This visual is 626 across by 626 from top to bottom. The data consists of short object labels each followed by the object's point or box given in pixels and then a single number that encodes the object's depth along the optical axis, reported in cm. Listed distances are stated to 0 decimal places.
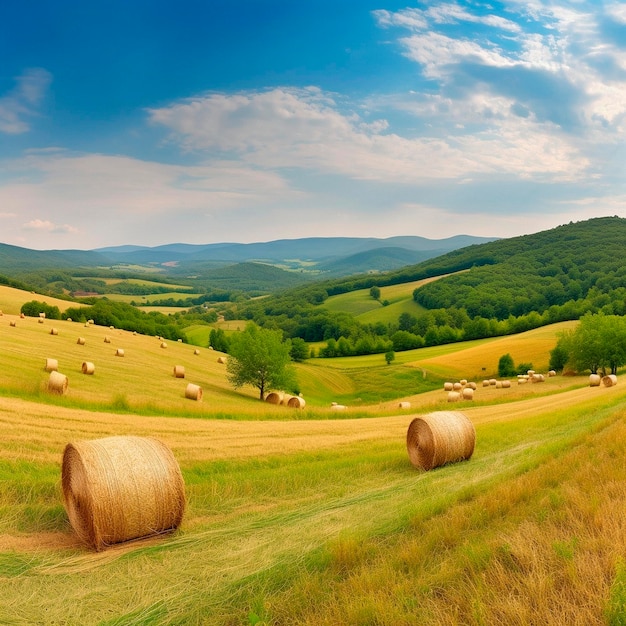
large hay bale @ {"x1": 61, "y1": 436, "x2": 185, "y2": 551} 757
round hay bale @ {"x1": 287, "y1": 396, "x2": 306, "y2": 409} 3265
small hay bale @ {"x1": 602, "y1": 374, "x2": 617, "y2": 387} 3442
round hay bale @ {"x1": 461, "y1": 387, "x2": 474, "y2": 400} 3947
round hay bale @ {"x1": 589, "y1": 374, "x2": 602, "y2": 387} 3738
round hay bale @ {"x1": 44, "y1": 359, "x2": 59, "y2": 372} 2736
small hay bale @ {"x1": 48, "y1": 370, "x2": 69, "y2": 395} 2022
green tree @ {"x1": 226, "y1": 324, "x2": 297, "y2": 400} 3972
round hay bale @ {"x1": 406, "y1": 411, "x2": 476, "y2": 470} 1240
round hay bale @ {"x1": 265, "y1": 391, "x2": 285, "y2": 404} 3578
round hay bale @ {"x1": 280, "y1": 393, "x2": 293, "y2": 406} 3522
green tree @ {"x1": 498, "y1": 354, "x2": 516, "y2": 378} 6282
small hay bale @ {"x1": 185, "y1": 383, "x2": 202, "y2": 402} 3148
